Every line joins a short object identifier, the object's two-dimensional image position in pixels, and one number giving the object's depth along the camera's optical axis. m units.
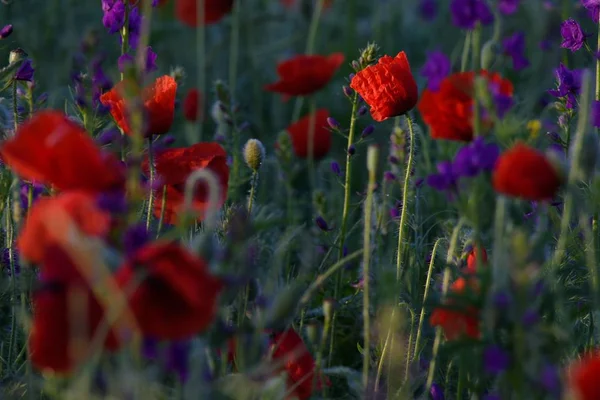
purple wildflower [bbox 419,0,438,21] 10.66
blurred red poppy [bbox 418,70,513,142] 3.65
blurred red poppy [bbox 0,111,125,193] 2.29
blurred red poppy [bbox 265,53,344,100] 6.30
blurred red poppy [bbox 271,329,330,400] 3.68
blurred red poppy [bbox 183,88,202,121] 6.91
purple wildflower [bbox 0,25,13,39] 4.34
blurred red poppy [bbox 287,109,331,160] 6.66
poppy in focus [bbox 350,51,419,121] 4.10
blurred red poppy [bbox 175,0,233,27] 7.99
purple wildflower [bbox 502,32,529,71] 7.02
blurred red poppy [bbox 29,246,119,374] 2.23
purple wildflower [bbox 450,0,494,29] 6.55
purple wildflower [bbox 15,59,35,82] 4.23
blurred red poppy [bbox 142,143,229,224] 4.16
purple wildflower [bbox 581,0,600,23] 4.46
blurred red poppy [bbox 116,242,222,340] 2.14
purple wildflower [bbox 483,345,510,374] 2.58
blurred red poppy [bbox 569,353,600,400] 2.37
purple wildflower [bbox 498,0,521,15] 7.95
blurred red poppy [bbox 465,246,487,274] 3.61
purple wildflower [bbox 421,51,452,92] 5.89
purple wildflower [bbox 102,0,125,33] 4.66
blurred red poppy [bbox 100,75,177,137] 3.96
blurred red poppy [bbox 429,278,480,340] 3.16
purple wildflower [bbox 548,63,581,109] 4.51
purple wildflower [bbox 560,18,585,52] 4.67
